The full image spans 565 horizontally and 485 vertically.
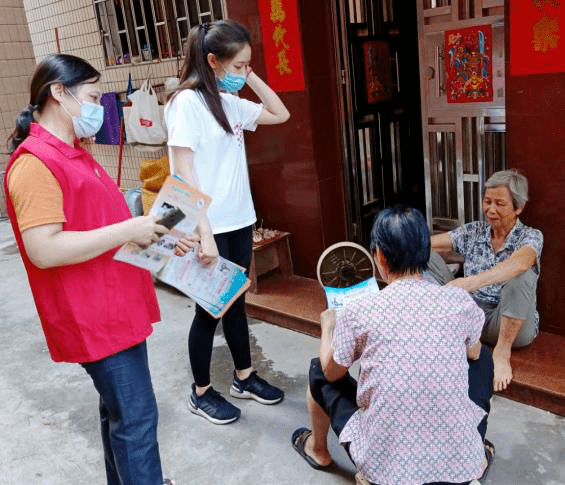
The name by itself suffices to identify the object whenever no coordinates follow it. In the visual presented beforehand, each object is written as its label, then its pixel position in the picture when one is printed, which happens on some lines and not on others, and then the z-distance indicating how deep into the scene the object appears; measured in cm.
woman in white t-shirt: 217
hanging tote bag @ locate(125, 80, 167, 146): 459
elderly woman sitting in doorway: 246
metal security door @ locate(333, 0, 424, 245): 378
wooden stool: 379
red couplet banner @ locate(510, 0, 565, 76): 241
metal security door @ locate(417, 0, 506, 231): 322
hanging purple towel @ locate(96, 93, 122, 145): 513
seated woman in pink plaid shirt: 145
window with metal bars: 420
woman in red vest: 147
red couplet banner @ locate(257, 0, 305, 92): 346
